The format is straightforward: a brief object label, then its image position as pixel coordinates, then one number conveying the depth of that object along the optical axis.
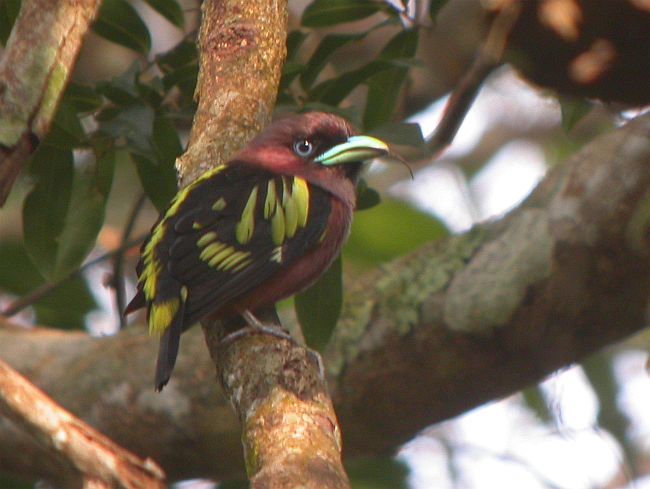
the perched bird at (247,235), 6.94
